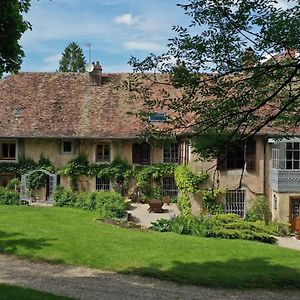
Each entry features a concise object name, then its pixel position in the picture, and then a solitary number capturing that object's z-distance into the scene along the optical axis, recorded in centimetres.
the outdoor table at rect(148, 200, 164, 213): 2133
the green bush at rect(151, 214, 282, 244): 1632
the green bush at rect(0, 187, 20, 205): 2257
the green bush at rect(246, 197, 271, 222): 1965
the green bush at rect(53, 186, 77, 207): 2276
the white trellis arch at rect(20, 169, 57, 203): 2356
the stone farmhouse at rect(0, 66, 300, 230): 2440
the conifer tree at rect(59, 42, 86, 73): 6096
